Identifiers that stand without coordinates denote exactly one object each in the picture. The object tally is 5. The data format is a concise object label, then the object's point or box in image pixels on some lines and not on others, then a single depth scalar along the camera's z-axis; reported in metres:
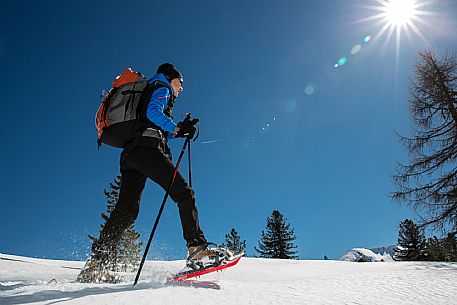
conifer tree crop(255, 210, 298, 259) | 28.25
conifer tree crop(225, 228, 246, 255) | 35.13
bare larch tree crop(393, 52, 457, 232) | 10.14
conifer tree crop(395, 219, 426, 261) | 23.38
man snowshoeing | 2.93
